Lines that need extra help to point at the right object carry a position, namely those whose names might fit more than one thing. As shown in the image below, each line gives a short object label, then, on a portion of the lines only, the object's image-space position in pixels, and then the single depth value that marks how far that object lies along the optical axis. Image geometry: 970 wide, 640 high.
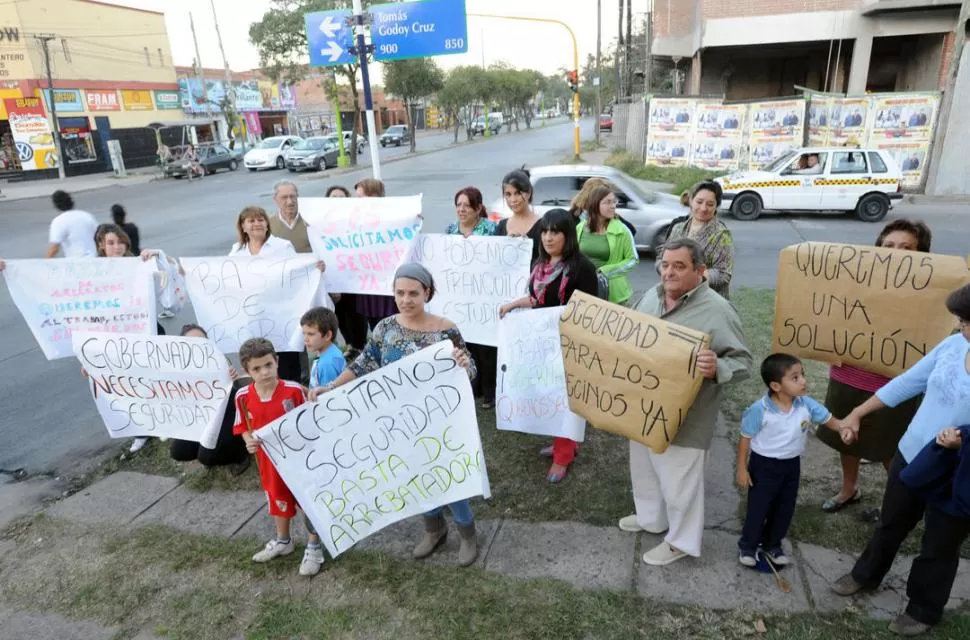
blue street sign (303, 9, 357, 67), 10.09
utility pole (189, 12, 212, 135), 36.28
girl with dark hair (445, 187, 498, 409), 4.66
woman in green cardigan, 4.33
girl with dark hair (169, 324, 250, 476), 4.17
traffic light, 25.78
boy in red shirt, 3.16
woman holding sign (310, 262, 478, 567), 3.03
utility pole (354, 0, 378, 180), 8.71
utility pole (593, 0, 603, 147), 31.61
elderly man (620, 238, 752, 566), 2.73
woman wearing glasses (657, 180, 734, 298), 4.04
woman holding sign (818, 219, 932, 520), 3.18
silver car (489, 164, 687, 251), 9.90
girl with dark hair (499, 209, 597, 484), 3.63
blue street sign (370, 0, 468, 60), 9.59
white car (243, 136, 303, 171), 29.95
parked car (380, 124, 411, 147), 46.00
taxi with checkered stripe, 12.59
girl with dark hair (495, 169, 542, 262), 4.42
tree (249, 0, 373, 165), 29.75
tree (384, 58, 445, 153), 35.41
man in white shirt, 6.35
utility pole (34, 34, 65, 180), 27.26
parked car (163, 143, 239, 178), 28.91
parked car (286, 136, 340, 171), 28.59
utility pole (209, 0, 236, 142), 38.56
